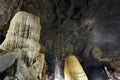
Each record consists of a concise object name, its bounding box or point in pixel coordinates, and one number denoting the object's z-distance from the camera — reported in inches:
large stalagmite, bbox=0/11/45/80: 72.1
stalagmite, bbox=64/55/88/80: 144.9
